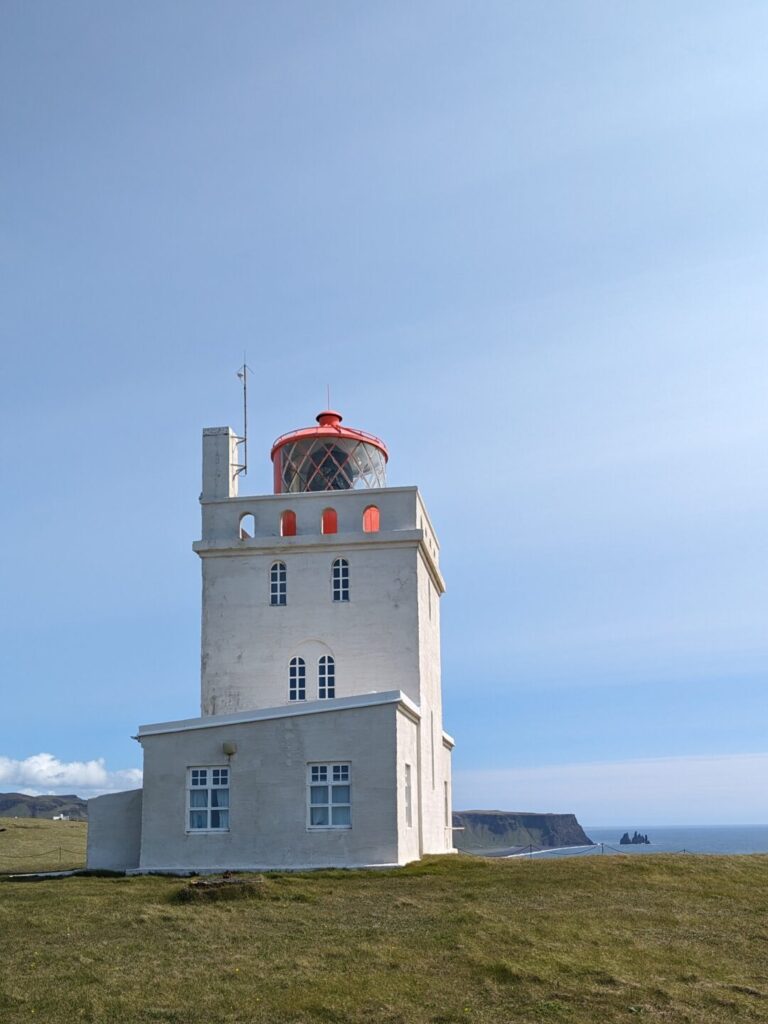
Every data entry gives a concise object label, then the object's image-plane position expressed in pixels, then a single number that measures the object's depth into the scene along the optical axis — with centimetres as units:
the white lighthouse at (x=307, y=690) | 2317
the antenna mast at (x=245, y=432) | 2977
